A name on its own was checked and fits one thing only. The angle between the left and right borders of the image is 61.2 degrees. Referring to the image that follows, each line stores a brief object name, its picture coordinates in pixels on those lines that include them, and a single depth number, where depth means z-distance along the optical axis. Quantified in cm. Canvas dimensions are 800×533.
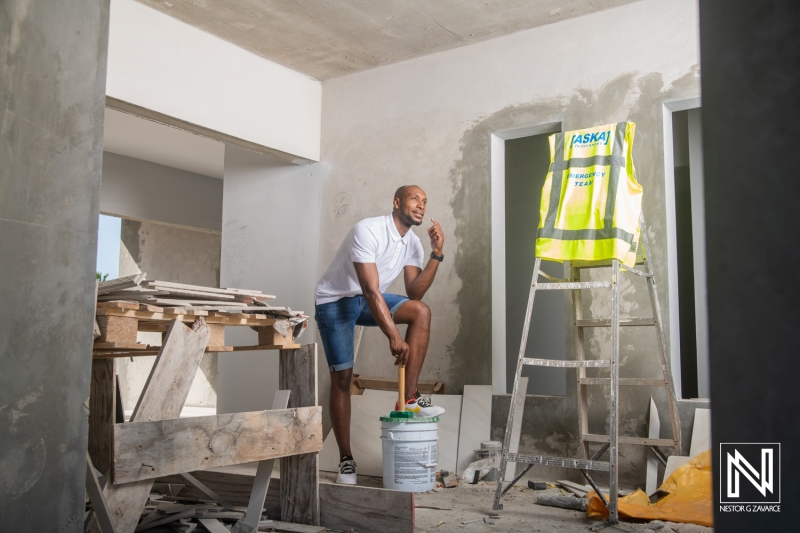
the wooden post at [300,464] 283
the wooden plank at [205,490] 310
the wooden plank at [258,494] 263
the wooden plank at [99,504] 212
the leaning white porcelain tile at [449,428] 445
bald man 390
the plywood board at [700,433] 364
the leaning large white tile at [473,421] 445
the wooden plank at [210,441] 217
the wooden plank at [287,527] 270
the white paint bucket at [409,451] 369
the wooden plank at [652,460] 373
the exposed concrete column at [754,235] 70
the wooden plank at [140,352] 265
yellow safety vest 343
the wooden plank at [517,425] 420
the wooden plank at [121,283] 233
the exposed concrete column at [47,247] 165
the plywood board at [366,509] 267
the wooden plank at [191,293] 242
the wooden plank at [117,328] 225
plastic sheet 297
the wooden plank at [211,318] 227
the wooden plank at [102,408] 302
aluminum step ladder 316
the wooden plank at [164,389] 218
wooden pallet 225
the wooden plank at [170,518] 260
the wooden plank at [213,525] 258
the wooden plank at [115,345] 223
